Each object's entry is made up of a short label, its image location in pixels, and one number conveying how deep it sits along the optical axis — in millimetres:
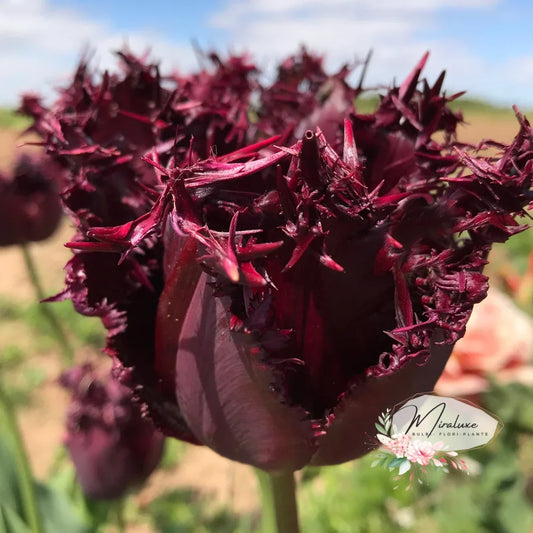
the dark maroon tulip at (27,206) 282
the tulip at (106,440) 221
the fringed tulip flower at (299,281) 75
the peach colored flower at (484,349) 272
